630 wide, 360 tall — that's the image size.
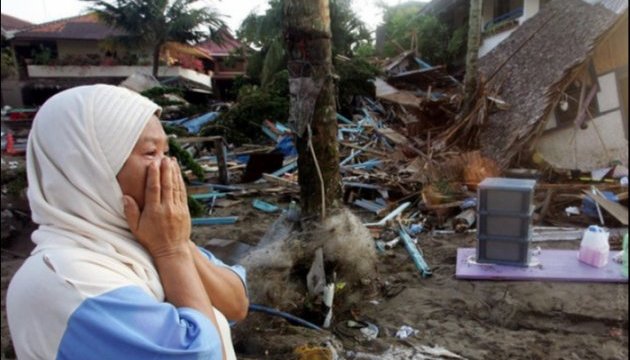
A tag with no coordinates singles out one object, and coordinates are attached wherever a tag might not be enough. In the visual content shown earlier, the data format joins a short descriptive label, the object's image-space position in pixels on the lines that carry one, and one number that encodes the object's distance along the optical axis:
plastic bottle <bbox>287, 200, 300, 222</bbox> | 3.75
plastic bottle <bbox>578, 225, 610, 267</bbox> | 1.78
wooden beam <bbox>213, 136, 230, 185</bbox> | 3.23
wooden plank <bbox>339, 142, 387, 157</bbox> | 3.34
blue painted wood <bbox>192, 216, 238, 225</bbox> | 6.14
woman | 0.95
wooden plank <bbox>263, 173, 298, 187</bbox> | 6.90
